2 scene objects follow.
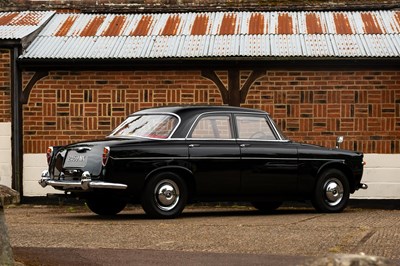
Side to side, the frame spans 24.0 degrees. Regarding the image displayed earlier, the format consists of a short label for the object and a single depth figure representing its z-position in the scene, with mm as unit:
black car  10820
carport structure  15008
